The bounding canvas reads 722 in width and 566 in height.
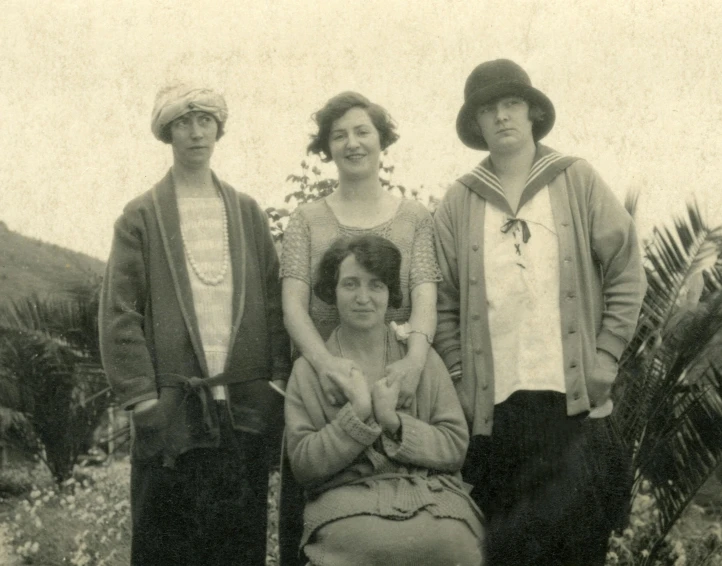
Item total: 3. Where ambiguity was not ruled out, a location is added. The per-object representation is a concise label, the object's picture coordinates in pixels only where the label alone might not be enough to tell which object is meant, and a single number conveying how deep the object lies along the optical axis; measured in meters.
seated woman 2.97
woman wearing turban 3.46
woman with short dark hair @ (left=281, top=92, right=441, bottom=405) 3.55
